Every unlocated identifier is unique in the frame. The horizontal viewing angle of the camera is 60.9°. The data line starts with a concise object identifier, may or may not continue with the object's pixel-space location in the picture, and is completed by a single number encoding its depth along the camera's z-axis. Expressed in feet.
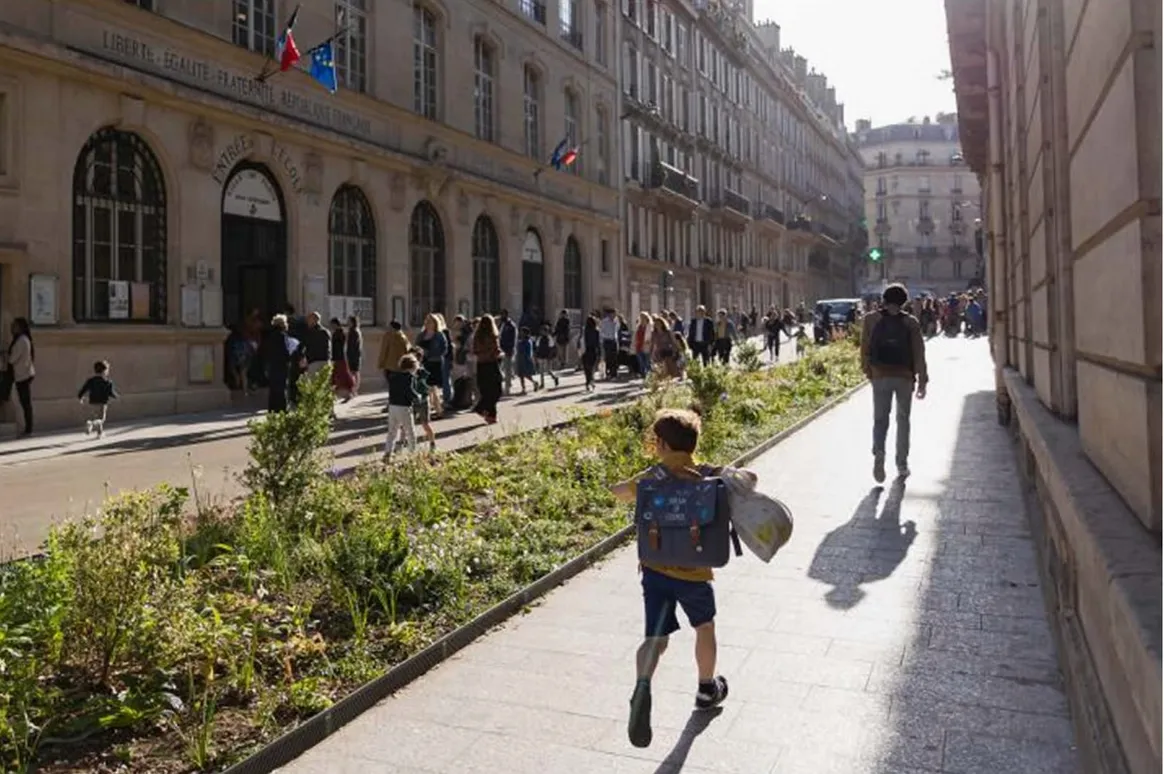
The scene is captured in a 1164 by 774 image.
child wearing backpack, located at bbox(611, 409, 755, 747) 12.93
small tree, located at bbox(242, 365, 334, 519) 22.61
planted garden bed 12.64
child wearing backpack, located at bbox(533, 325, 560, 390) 81.30
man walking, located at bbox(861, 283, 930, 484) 29.63
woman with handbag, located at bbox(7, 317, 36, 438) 45.39
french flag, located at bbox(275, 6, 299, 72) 58.23
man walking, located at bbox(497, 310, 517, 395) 67.67
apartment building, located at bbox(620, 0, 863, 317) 137.49
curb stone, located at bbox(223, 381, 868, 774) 12.21
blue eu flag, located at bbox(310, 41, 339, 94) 61.57
